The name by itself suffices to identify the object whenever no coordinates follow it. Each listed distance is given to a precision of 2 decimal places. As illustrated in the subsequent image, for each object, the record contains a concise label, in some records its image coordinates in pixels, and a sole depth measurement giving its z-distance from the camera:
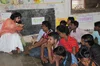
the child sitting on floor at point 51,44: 3.28
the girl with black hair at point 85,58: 2.71
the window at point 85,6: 5.52
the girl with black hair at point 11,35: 4.34
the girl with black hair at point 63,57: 2.93
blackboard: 5.16
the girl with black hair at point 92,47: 2.90
